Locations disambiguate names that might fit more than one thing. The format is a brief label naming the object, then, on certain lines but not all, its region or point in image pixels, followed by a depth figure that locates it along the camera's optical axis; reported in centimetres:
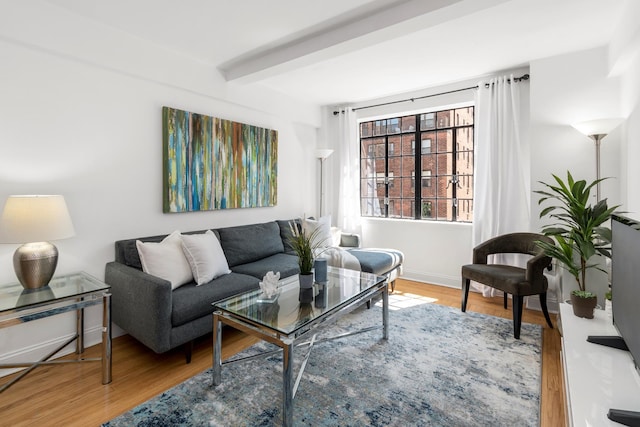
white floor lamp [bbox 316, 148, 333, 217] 452
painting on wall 305
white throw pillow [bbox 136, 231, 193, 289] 243
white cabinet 119
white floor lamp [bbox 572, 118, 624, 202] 265
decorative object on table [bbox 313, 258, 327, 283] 250
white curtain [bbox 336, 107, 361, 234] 477
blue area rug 172
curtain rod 343
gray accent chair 265
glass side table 178
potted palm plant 223
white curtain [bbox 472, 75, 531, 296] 348
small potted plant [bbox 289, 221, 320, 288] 228
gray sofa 212
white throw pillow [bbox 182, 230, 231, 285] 262
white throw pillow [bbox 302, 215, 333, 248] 400
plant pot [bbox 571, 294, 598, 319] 198
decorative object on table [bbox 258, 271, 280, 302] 217
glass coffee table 167
